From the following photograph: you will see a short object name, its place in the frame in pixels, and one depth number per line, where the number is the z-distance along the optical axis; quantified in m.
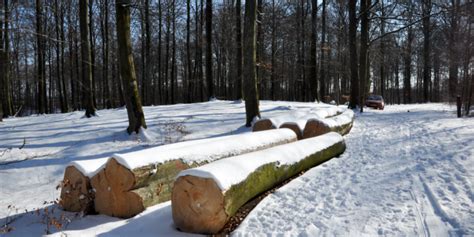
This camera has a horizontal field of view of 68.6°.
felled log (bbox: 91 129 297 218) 4.62
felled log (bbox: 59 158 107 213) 4.84
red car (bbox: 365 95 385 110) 25.61
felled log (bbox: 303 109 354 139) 9.38
